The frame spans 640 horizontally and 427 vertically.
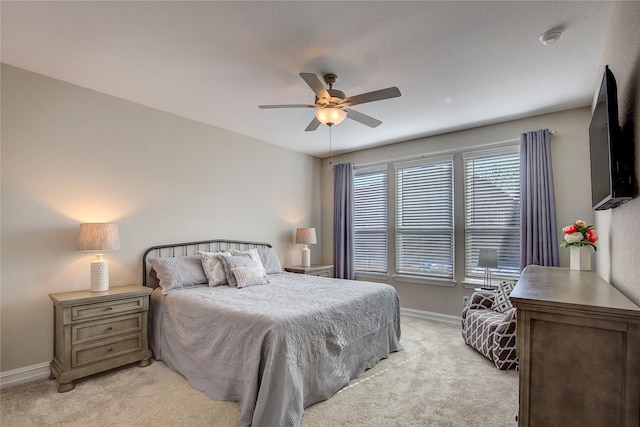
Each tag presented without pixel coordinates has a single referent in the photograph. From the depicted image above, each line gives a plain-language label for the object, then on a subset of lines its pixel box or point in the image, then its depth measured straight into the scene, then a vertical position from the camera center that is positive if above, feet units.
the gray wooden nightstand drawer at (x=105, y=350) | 9.08 -3.84
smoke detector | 7.50 +4.41
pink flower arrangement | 9.27 -0.40
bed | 7.08 -2.95
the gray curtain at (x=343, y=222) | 18.45 -0.01
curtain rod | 13.57 +3.37
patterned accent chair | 9.89 -3.51
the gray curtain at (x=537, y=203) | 12.24 +0.71
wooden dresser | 4.23 -1.94
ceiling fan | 8.21 +3.34
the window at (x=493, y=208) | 13.60 +0.62
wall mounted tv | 5.01 +1.12
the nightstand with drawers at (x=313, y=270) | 16.38 -2.49
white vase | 9.55 -1.06
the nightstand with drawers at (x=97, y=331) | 8.93 -3.27
